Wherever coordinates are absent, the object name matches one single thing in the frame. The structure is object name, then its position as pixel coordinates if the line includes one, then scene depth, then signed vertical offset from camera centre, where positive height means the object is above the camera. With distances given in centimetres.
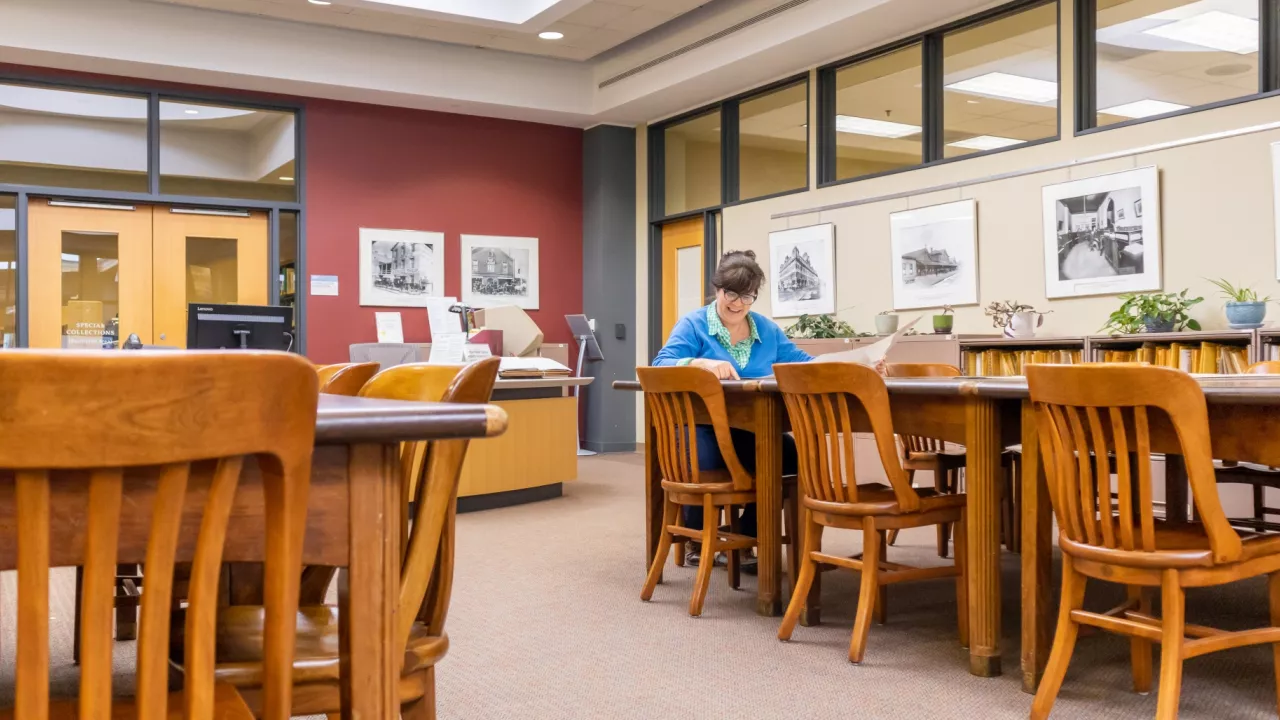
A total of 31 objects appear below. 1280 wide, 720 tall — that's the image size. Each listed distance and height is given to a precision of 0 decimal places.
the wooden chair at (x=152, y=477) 85 -12
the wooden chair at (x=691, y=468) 349 -42
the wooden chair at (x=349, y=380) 231 -7
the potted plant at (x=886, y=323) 695 +18
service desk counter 600 -63
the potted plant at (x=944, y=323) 651 +17
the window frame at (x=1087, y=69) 610 +171
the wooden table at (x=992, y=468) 262 -33
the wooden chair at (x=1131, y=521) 214 -39
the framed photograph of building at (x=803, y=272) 788 +63
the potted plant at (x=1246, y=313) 496 +17
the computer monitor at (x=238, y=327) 503 +13
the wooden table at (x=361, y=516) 107 -18
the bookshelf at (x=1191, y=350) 500 -1
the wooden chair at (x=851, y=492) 293 -44
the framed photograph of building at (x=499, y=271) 942 +76
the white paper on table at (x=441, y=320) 610 +19
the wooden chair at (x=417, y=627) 138 -43
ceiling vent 741 +250
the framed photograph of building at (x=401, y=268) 894 +76
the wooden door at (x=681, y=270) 952 +77
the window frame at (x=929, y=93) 657 +189
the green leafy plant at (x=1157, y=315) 535 +18
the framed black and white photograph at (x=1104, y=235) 575 +68
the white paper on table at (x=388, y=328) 894 +21
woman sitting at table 394 +3
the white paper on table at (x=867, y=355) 320 -2
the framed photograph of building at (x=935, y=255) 679 +65
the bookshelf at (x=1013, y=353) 585 -3
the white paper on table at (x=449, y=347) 597 +2
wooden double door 777 +68
